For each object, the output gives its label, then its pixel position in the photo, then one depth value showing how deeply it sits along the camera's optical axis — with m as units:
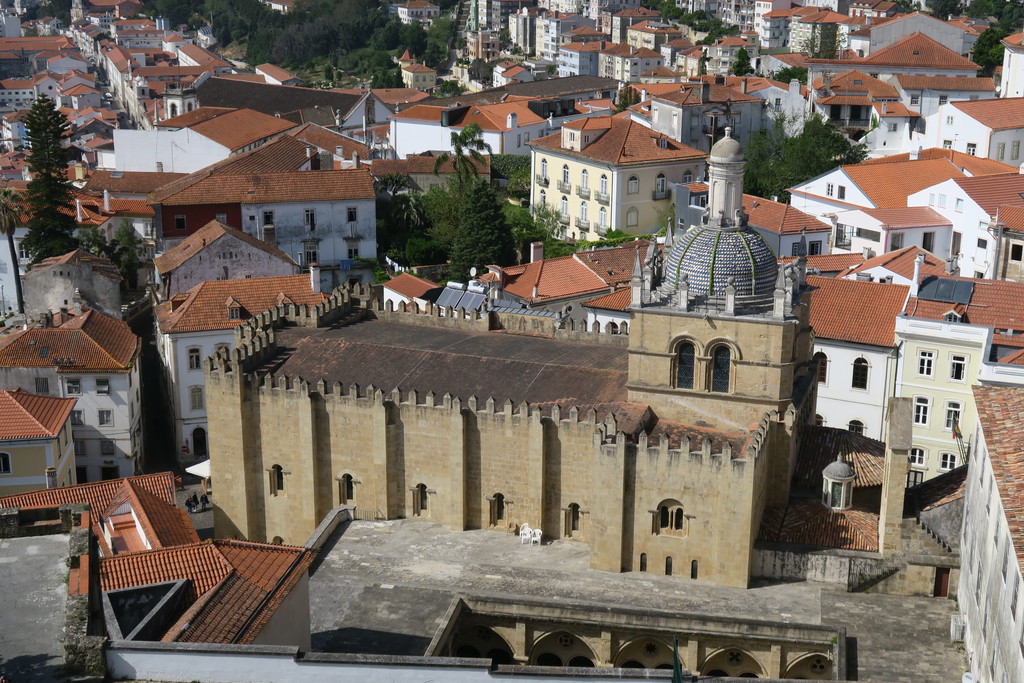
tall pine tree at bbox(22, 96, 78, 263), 90.69
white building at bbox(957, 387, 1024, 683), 32.31
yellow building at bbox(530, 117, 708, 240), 94.75
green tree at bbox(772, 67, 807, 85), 143.25
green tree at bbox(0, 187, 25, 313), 91.25
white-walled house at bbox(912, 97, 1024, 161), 100.00
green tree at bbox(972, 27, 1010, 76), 133.62
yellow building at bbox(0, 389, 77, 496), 59.88
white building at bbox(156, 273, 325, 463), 69.56
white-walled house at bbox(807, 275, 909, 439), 61.66
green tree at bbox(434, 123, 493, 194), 104.25
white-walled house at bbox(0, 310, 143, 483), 66.50
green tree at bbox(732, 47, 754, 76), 149.99
